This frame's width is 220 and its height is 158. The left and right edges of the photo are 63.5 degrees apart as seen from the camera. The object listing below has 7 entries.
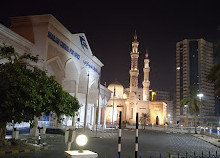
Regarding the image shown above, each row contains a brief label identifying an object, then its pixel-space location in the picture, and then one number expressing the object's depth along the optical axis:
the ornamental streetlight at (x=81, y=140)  4.19
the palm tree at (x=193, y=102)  28.85
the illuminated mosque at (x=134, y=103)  47.04
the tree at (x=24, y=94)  8.06
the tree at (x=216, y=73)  13.37
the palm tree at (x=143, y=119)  41.02
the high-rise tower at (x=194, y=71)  83.81
